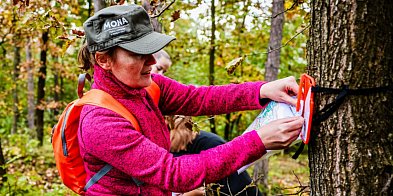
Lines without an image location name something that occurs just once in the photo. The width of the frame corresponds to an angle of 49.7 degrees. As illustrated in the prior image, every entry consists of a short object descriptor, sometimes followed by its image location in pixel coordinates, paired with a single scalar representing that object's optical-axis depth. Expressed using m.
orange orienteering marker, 1.73
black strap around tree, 1.67
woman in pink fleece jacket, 1.78
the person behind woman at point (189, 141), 3.32
